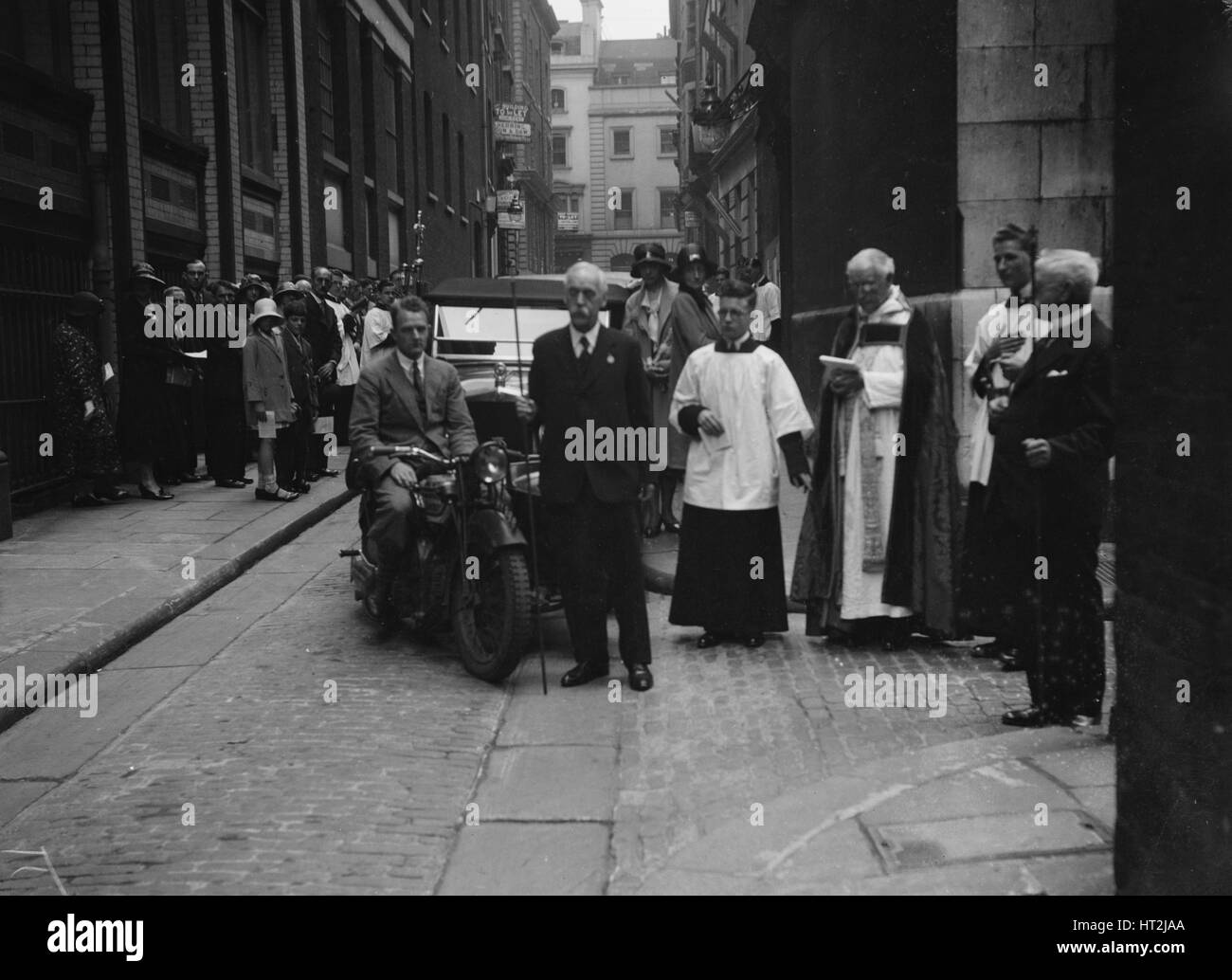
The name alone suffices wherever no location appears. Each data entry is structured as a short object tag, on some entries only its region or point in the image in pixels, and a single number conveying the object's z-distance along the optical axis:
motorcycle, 6.29
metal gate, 11.00
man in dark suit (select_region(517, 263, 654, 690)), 6.32
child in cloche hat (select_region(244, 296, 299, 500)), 11.91
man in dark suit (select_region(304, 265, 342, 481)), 14.88
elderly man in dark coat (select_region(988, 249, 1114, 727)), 5.28
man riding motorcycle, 7.06
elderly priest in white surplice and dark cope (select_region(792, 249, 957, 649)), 6.76
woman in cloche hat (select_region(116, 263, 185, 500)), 11.93
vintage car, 10.24
